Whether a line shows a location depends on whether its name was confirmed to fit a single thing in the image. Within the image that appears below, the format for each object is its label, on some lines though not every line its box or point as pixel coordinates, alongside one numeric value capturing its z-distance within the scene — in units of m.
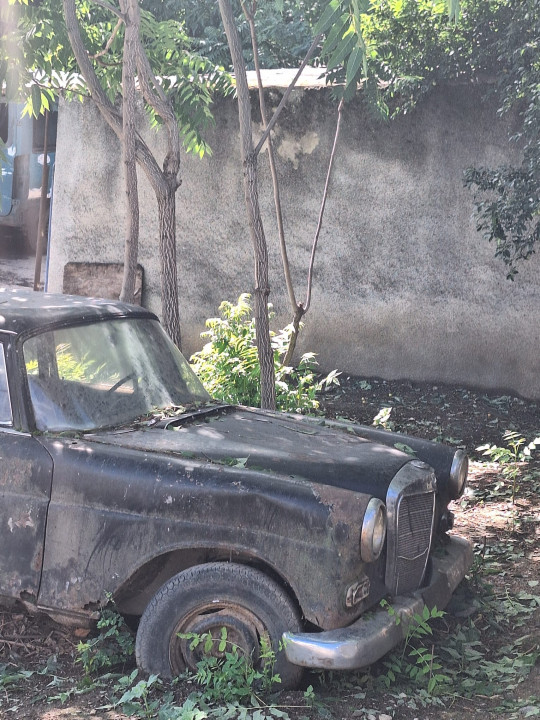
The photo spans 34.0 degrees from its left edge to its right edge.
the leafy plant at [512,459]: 6.29
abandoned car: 3.53
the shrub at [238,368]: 7.08
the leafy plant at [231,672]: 3.50
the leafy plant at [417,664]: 3.77
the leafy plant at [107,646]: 3.81
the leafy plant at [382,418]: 6.93
